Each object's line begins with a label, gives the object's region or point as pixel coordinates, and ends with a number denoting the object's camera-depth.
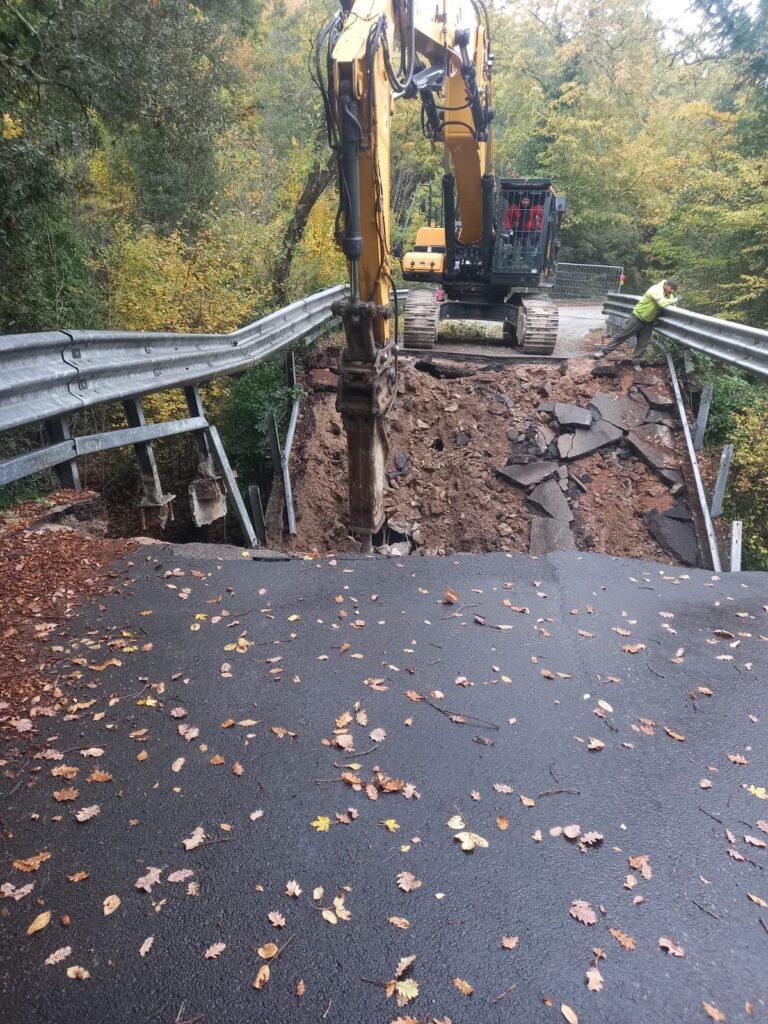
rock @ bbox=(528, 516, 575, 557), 8.69
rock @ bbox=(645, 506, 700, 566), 8.35
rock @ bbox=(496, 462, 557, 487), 9.66
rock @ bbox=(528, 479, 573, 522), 9.13
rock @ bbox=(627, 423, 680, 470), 9.53
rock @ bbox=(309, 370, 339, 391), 10.66
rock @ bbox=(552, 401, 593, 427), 10.17
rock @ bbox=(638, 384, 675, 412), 10.30
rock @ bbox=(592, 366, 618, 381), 11.04
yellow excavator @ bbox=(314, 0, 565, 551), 5.75
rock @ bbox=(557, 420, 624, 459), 9.92
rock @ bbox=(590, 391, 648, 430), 10.20
